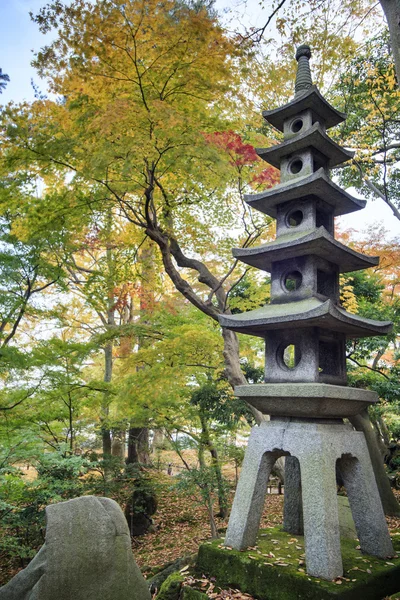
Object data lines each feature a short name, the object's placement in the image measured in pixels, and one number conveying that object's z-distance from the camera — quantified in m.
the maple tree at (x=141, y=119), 6.08
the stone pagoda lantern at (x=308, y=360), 4.34
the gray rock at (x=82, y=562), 4.34
